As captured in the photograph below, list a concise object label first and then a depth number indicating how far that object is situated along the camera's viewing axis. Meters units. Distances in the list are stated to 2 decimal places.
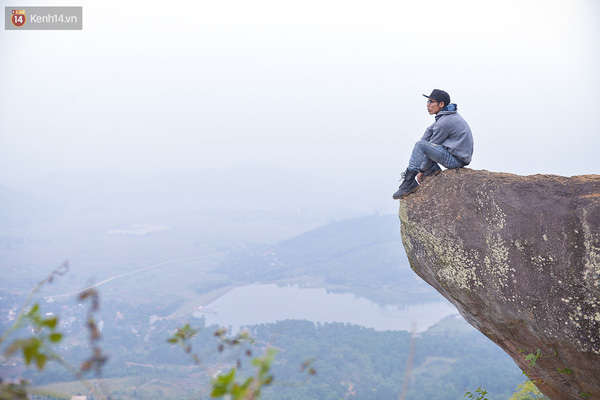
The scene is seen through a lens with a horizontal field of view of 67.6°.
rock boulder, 5.65
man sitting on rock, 7.33
